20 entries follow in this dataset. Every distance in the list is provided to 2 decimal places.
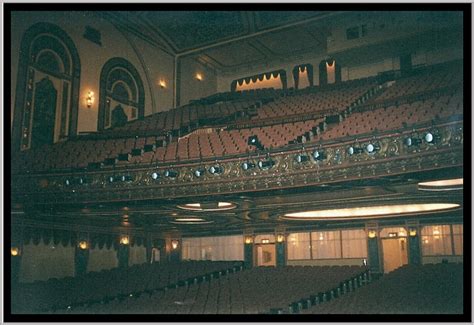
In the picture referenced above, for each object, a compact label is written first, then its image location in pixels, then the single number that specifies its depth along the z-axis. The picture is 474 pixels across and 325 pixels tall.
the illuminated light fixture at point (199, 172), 10.74
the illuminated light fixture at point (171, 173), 10.80
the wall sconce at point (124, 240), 18.19
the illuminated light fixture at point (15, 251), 13.92
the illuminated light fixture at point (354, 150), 9.44
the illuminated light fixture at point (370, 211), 14.64
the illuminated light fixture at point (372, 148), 9.19
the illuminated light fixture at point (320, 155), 9.84
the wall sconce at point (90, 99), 16.12
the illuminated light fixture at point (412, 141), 8.74
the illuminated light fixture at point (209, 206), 13.22
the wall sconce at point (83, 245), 16.27
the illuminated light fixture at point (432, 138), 8.55
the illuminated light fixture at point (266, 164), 10.31
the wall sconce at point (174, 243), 21.06
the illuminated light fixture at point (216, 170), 10.63
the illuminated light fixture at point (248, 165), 10.44
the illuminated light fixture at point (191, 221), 16.19
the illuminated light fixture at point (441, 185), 10.75
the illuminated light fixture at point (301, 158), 10.02
